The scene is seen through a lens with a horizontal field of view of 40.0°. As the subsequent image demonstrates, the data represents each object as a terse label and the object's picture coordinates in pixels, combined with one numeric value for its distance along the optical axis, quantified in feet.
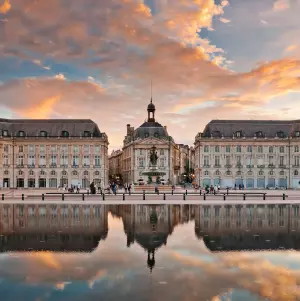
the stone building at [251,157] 349.00
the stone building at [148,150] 376.07
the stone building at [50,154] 336.90
